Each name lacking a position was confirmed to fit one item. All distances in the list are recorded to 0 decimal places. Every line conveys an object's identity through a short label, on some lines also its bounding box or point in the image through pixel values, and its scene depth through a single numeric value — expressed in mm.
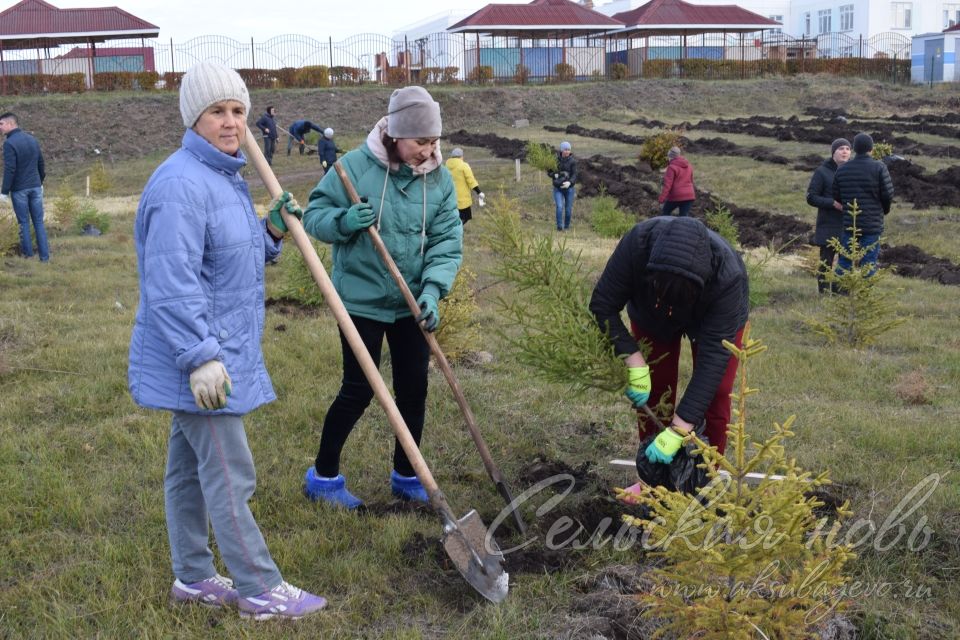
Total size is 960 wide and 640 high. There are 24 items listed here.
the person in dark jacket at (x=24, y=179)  11039
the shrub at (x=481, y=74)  42003
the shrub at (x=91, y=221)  14391
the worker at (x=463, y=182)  12773
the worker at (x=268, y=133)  22544
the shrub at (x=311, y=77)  40438
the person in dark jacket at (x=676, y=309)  3518
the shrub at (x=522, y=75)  42700
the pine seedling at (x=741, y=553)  2639
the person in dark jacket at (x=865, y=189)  9672
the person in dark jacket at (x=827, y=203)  9992
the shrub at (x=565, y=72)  43875
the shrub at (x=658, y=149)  21922
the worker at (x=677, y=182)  14812
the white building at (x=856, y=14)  57469
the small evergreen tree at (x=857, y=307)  7730
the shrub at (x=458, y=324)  6879
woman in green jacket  3984
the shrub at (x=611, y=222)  14703
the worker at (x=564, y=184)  16422
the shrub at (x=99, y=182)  23406
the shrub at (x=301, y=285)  8565
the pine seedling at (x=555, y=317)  3959
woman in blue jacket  2902
